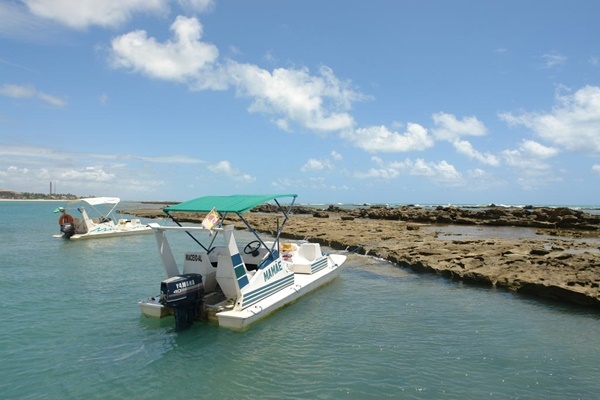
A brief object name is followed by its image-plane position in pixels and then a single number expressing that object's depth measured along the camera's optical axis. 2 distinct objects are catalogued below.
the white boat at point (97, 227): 33.56
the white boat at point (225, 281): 10.39
